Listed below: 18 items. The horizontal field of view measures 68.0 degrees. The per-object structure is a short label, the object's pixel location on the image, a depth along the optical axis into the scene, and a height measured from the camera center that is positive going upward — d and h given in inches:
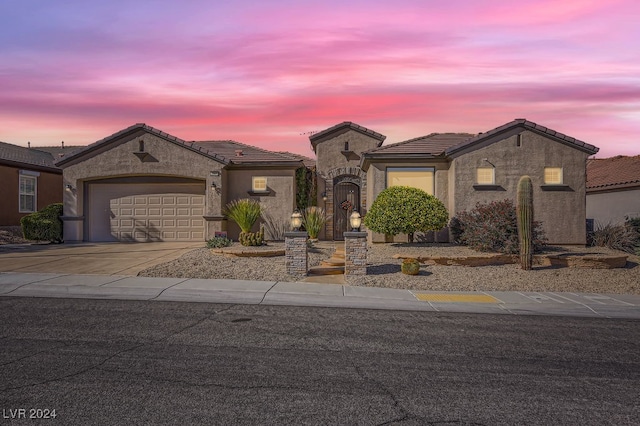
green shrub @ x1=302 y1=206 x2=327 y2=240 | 782.5 -12.7
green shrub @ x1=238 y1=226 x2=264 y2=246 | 652.7 -35.5
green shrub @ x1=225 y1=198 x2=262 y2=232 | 717.9 -1.1
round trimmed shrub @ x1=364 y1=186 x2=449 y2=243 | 649.6 -0.5
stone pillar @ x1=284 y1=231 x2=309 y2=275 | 508.1 -44.7
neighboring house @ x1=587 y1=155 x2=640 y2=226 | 877.2 +42.5
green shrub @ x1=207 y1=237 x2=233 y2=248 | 659.4 -41.2
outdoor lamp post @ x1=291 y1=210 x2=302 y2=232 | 518.9 -8.4
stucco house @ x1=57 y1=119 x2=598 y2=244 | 717.9 +57.5
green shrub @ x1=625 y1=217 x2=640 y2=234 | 722.2 -14.1
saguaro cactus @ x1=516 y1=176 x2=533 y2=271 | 532.4 -7.1
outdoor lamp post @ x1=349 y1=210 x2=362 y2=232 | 520.7 -8.3
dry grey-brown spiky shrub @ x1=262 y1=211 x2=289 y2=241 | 819.4 -22.0
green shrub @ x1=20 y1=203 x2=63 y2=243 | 770.8 -23.4
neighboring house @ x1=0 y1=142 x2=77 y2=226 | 887.1 +60.8
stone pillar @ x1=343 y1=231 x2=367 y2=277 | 506.6 -46.5
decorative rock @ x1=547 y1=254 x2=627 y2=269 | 569.0 -56.7
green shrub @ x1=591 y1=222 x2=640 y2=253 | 682.8 -35.4
